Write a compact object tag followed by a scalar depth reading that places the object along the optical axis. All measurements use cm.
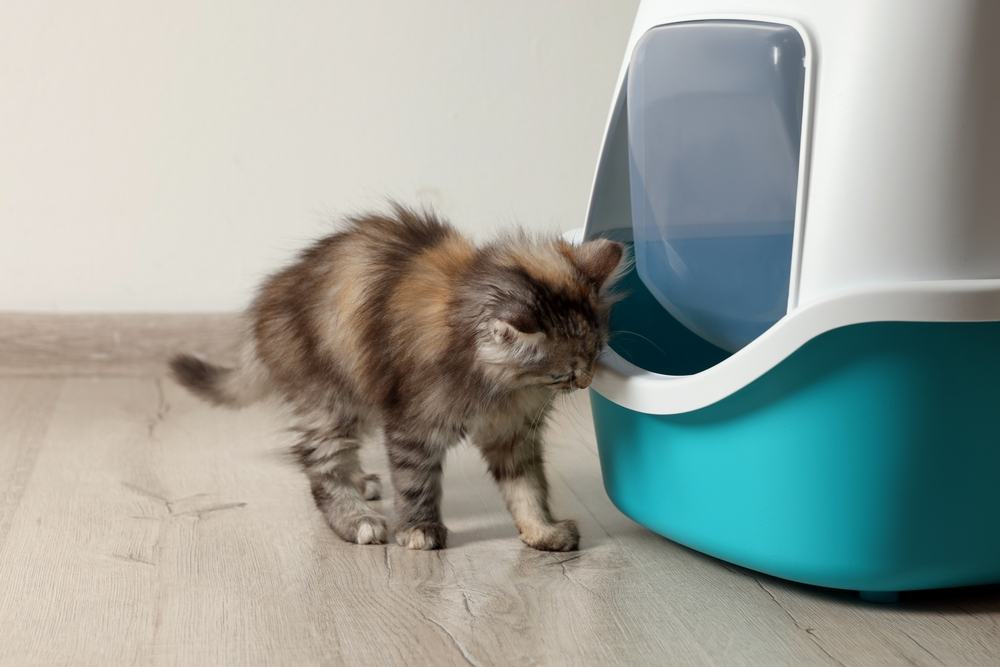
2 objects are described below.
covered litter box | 134
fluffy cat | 159
